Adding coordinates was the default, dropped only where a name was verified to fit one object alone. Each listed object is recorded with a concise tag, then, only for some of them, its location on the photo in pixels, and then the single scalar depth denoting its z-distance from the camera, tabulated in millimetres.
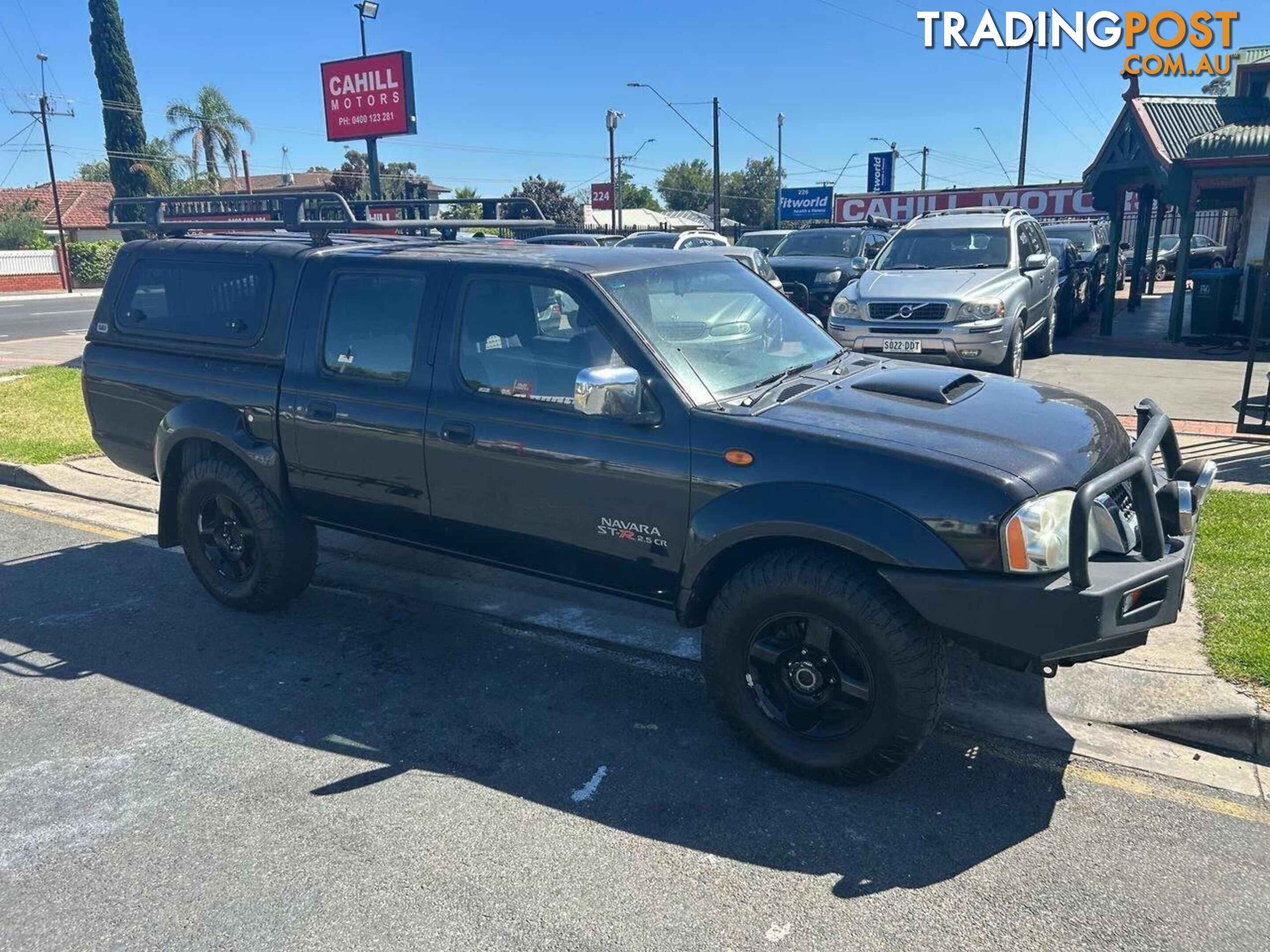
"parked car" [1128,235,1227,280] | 21953
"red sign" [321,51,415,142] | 21531
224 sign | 66938
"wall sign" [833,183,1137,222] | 31859
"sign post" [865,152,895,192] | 46719
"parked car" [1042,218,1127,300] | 19641
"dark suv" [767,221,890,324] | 15438
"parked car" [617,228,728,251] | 14432
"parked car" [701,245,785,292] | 11336
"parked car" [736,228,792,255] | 19688
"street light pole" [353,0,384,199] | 20672
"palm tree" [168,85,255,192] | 52406
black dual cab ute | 3219
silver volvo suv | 9867
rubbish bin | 14086
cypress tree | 49719
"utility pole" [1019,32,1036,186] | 39094
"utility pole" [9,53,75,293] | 45531
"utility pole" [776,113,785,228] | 62369
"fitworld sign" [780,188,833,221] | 47094
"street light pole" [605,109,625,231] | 48469
